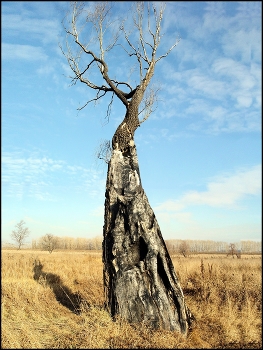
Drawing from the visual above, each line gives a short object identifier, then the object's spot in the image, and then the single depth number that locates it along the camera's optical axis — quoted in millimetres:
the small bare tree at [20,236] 67625
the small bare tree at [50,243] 54500
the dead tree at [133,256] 6574
